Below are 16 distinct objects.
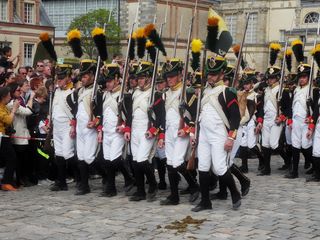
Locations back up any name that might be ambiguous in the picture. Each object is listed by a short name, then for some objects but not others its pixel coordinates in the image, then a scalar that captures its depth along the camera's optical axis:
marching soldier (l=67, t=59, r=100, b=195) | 10.02
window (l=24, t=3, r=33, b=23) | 45.91
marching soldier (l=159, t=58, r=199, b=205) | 9.23
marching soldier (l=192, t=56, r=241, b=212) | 8.56
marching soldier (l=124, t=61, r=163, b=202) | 9.48
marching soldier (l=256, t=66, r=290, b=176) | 12.30
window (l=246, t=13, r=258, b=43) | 59.97
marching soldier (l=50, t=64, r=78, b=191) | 10.32
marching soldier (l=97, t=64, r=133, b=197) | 9.79
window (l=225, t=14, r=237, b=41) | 53.78
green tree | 42.47
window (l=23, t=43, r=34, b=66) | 44.81
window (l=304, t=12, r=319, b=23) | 54.29
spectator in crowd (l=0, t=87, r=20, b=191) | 10.32
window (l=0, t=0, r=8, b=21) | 43.97
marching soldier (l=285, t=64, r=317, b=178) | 11.73
